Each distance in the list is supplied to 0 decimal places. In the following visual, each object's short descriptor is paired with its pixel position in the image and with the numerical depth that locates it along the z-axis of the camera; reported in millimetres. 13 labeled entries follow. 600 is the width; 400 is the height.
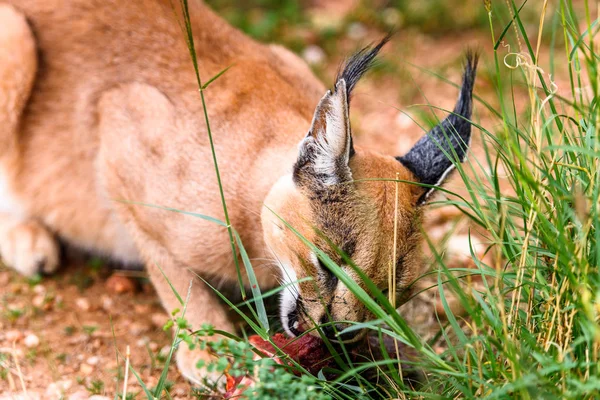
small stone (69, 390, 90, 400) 5633
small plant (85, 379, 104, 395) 5680
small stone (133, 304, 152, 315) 7077
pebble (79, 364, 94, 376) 6090
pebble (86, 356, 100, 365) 6241
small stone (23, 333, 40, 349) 6340
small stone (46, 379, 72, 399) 5656
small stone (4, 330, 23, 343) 6355
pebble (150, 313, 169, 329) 6863
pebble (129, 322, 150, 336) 6703
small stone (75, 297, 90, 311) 7070
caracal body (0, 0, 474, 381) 5270
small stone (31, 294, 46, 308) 6996
